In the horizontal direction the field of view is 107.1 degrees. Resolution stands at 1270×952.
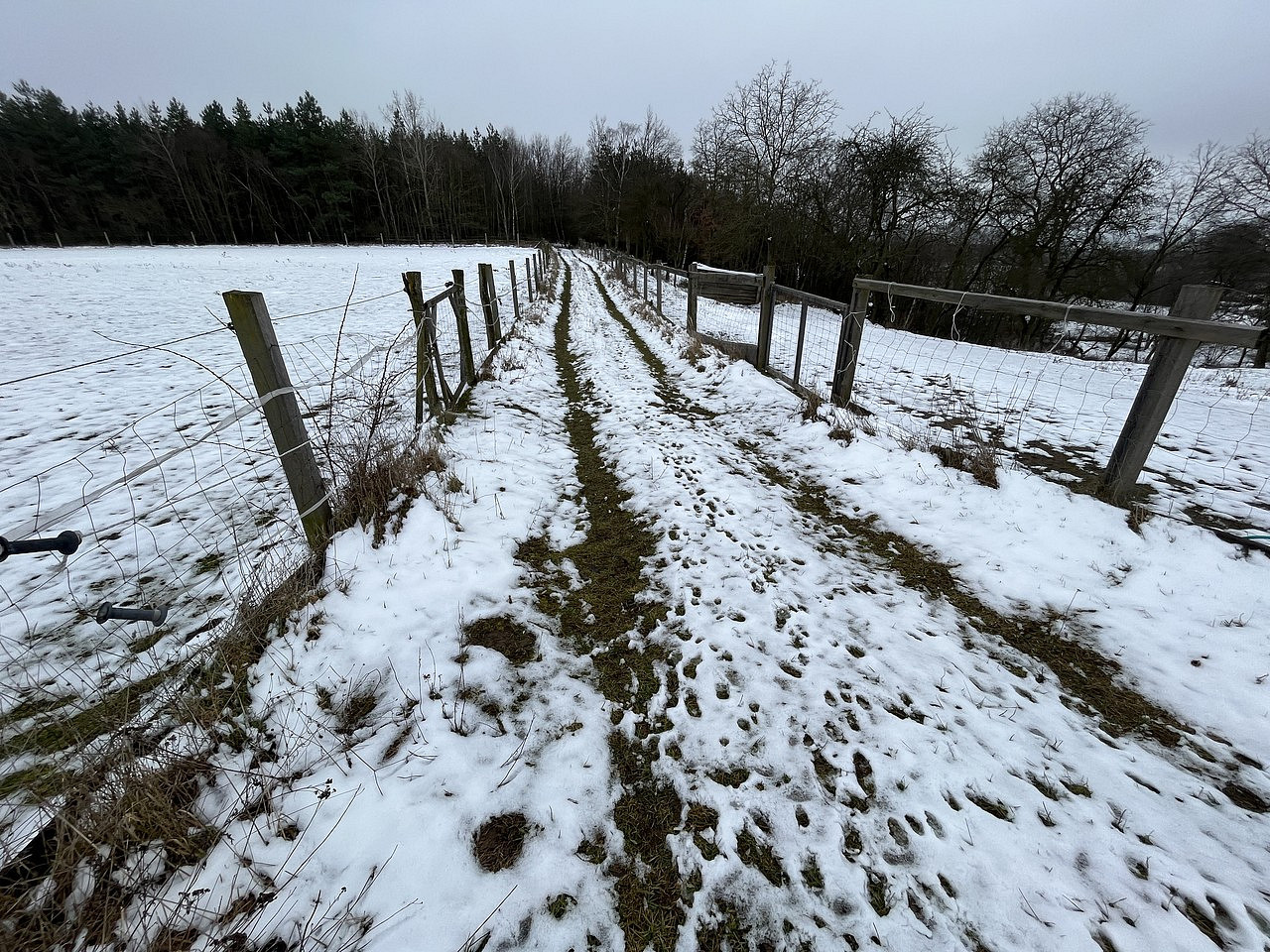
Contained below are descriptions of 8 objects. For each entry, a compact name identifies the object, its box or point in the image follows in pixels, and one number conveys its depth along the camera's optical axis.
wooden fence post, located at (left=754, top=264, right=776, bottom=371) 7.36
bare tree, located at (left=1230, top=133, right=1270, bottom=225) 16.73
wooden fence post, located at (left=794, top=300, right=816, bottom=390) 6.55
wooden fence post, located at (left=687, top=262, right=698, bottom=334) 10.93
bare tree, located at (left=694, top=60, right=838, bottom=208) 20.53
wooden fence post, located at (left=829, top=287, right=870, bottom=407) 5.57
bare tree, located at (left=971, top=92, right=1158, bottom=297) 18.77
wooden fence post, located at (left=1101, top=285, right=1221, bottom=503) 3.18
